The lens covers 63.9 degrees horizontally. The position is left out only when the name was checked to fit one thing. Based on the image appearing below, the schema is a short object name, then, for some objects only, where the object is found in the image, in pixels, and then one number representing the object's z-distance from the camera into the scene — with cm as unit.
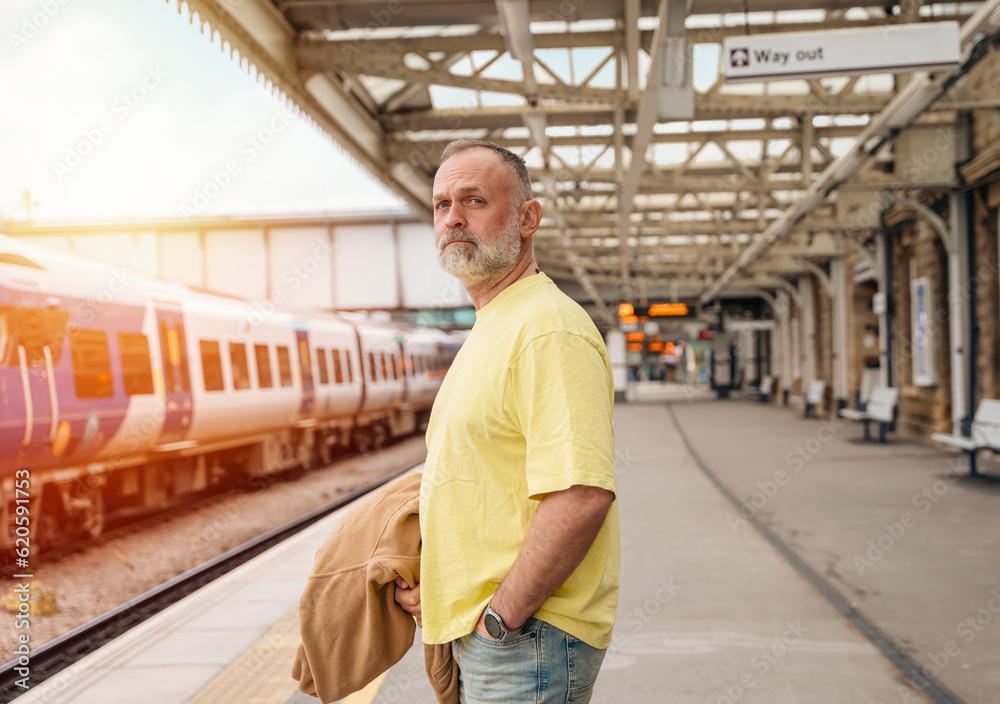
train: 694
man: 156
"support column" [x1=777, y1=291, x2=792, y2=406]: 2741
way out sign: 562
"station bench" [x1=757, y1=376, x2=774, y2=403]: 3020
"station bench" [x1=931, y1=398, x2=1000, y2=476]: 937
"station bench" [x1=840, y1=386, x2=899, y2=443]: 1380
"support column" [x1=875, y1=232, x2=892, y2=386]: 1579
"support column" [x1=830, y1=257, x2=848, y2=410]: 1920
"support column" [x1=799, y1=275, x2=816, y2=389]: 2373
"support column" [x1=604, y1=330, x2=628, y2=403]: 3091
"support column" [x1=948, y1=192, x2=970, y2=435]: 1196
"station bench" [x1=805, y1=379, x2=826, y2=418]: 2022
